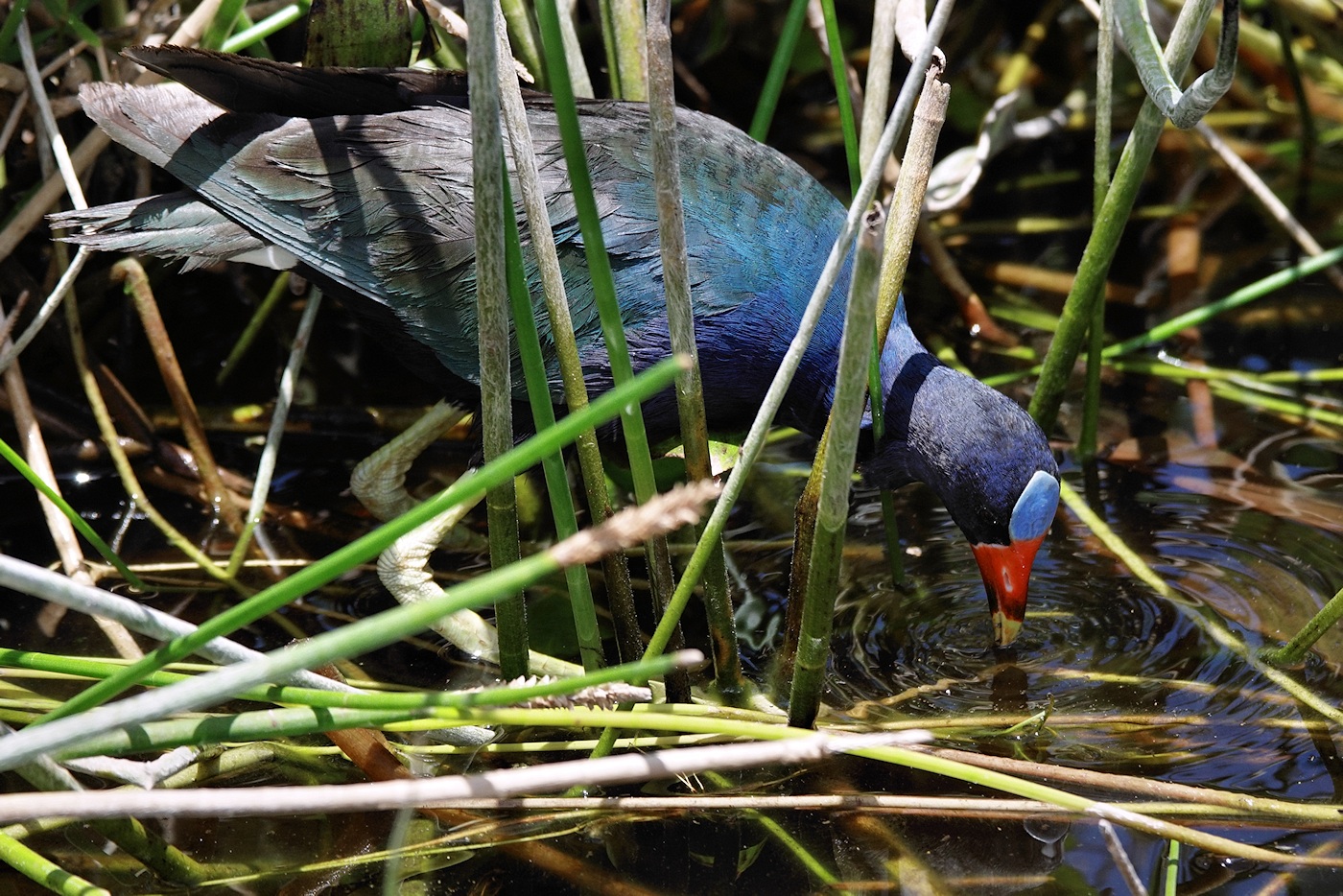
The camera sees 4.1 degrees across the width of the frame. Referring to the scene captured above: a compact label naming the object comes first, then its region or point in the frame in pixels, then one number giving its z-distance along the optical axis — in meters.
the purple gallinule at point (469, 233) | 4.87
